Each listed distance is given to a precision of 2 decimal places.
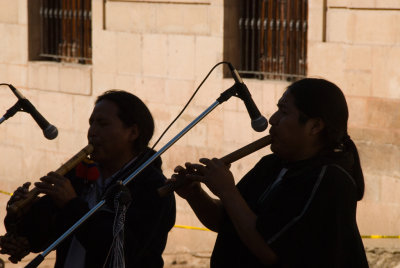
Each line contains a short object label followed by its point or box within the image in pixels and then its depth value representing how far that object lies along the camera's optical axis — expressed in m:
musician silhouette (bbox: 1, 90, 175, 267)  7.54
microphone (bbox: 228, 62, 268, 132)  7.24
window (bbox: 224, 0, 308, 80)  16.68
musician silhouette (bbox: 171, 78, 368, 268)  6.62
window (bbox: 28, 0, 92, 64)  20.46
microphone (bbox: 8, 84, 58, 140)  8.52
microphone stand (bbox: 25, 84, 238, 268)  7.03
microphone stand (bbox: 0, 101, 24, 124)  8.75
